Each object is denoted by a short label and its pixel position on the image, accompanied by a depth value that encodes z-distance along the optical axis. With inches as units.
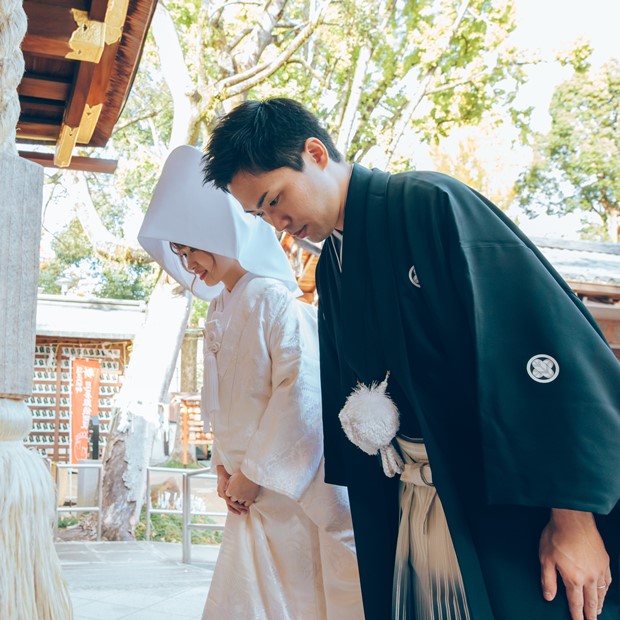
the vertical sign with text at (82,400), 490.6
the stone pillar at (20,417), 37.6
